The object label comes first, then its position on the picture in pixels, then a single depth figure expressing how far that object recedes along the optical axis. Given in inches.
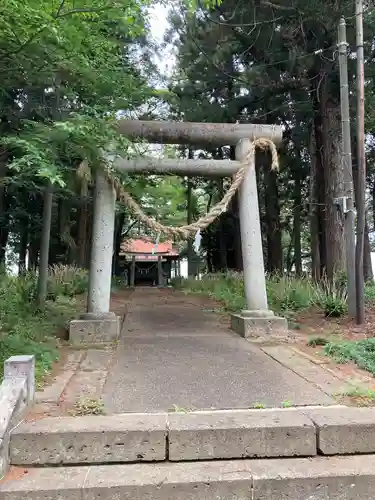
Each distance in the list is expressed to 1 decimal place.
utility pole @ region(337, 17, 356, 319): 291.0
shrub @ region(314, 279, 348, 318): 313.0
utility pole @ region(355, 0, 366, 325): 284.5
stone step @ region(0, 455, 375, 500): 103.9
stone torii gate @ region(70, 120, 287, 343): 248.1
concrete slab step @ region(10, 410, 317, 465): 114.9
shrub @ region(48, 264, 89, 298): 406.5
